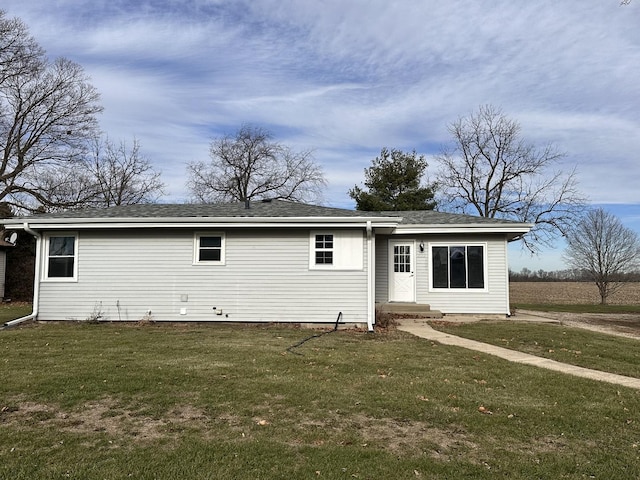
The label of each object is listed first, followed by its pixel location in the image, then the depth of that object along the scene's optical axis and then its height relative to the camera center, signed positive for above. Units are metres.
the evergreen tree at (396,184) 31.69 +6.61
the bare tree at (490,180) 29.80 +6.62
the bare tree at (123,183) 33.56 +6.89
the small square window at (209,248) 11.46 +0.70
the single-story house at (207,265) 11.12 +0.27
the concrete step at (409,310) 13.26 -1.00
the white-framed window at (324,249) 11.29 +0.68
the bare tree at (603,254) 30.33 +1.57
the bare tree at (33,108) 25.34 +9.98
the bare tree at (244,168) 39.72 +9.56
